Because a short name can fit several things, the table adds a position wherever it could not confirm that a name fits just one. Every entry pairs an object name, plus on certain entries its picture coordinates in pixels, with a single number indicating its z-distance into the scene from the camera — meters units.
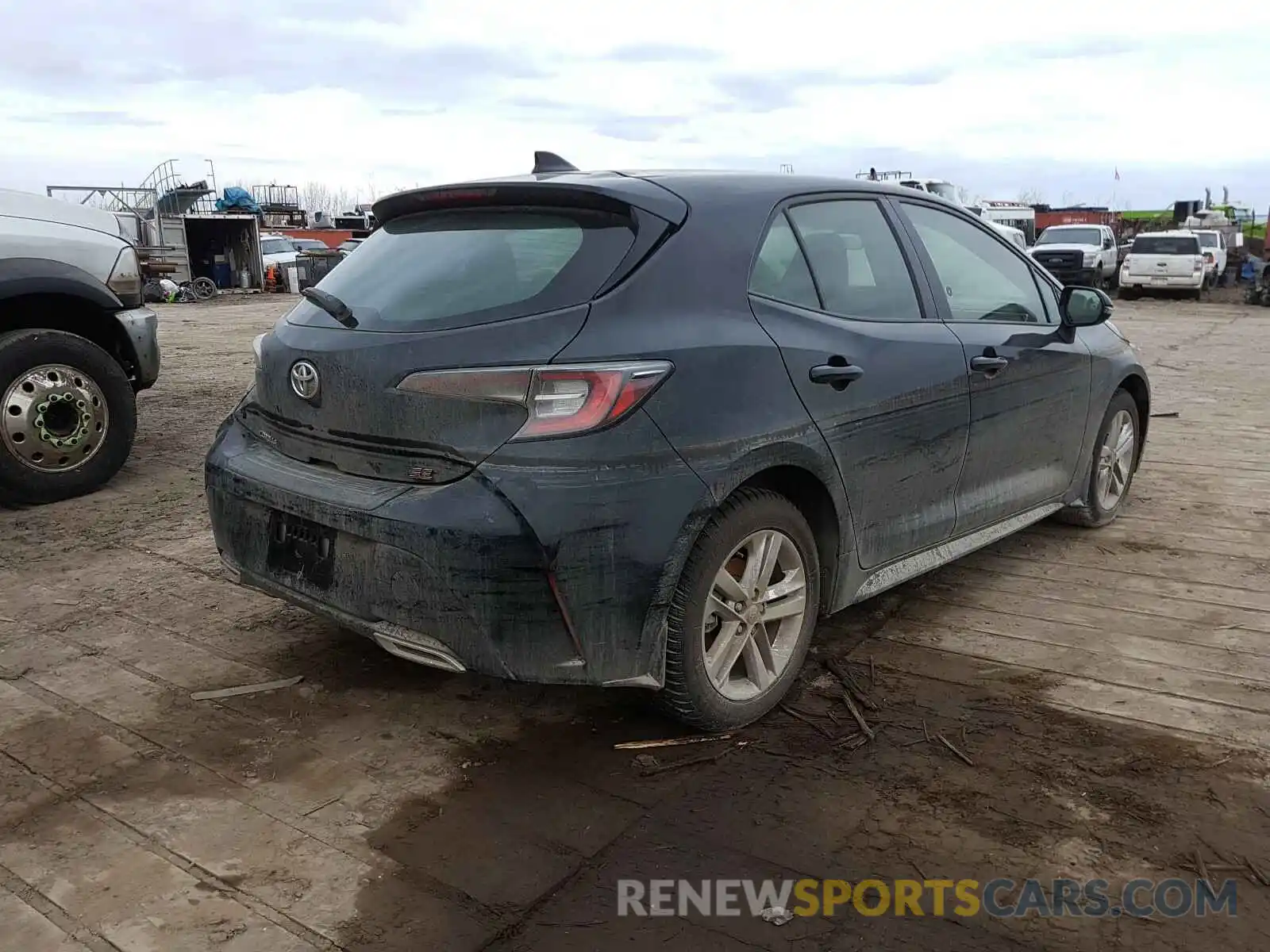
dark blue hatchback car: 2.77
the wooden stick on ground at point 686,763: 3.04
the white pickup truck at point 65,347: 5.66
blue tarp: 37.56
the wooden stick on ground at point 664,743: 3.18
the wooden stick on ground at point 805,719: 3.27
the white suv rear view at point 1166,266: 26.09
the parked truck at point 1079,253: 26.84
